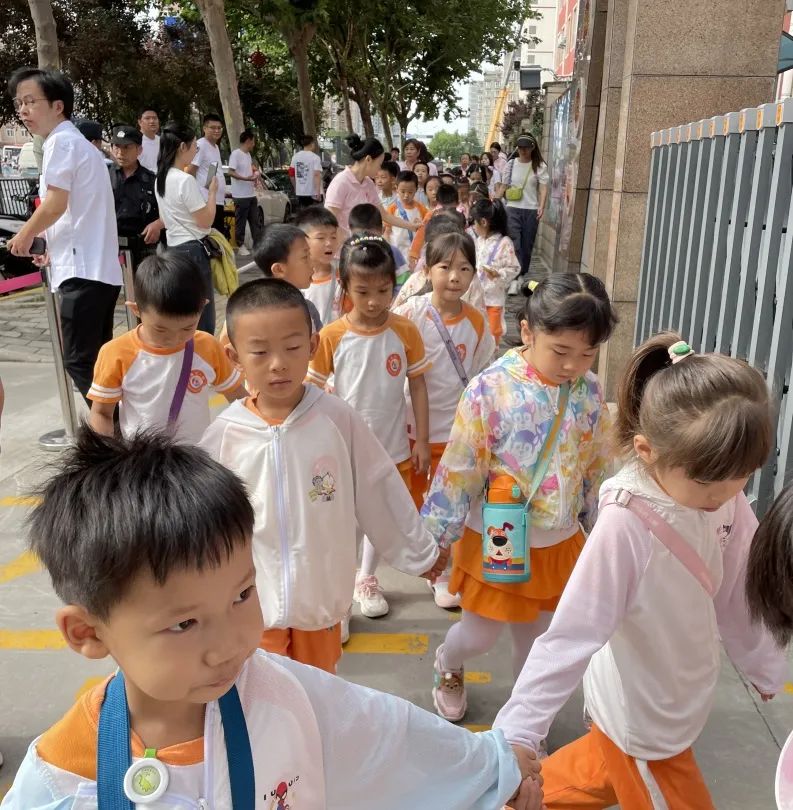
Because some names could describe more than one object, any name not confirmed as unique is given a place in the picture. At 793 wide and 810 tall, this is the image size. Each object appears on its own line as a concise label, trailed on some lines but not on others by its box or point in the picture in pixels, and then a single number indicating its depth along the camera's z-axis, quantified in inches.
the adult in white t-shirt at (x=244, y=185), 495.2
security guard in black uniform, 274.8
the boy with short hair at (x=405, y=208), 327.3
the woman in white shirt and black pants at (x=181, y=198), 221.0
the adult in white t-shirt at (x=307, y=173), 514.3
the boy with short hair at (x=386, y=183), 362.3
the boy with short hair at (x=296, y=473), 88.9
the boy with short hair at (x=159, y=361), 121.4
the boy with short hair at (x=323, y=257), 174.6
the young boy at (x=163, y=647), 44.0
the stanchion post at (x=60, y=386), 199.3
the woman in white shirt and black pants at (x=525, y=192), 409.4
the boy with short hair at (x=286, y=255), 149.9
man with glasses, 173.0
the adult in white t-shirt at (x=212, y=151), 400.8
